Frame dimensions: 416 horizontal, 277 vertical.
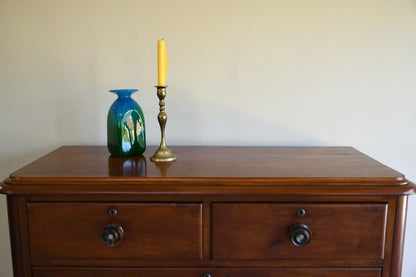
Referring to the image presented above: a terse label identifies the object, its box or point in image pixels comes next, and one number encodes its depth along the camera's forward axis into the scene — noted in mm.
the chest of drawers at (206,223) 860
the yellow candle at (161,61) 992
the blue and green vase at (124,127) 1062
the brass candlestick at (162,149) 1019
